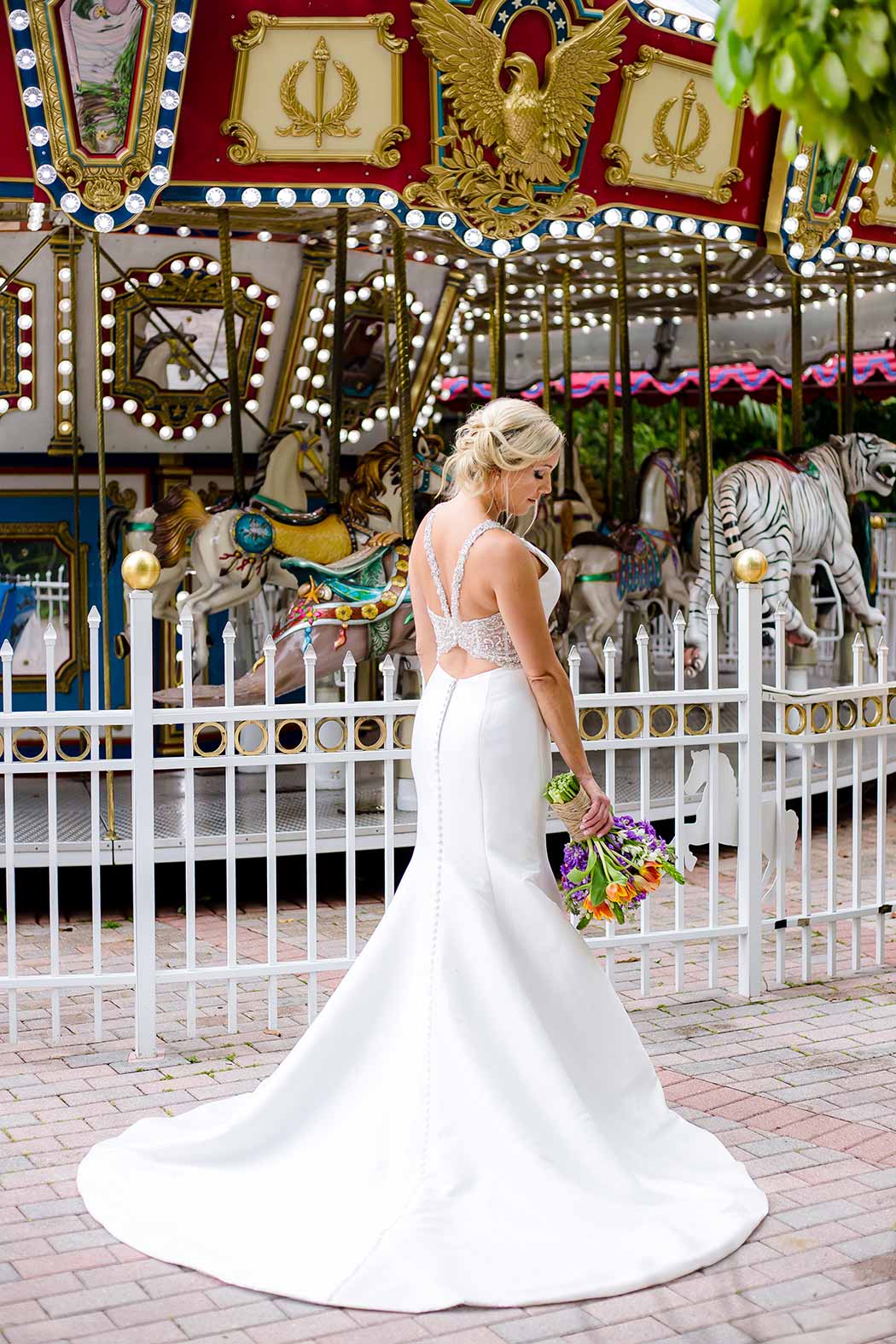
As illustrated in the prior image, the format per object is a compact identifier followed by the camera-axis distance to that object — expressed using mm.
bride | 3758
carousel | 6902
